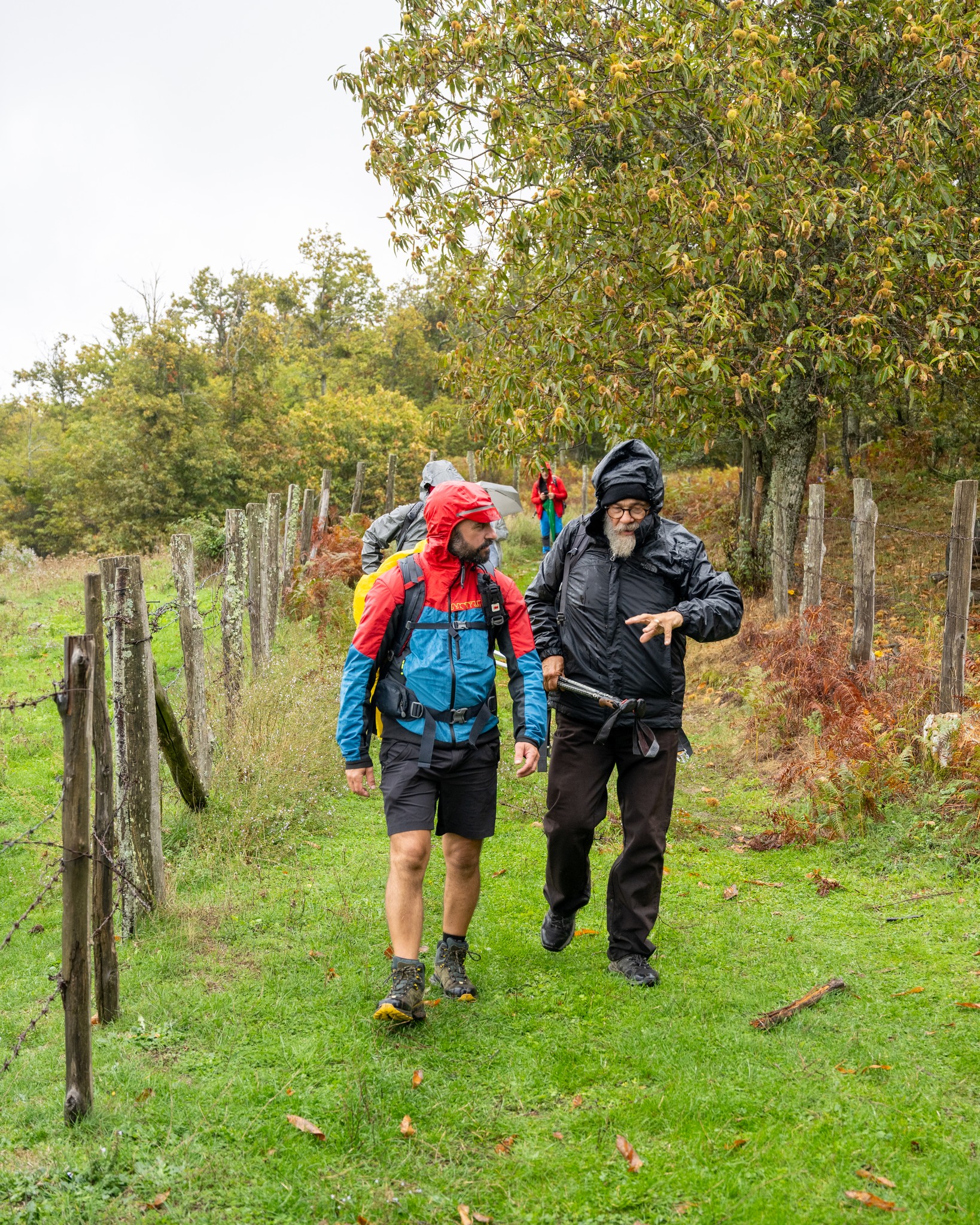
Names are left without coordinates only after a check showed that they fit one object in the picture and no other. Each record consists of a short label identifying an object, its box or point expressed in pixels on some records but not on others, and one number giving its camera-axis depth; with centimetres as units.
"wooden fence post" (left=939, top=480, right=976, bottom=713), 694
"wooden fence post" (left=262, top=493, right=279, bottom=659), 1048
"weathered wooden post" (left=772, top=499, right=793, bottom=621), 1080
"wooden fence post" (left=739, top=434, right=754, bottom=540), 1589
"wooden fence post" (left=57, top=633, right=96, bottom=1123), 331
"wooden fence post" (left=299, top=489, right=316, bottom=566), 1678
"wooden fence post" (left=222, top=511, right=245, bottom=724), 789
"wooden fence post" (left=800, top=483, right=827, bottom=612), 926
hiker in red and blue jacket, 412
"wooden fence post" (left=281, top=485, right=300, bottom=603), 1421
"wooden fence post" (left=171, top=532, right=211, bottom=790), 629
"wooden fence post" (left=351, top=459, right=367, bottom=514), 1956
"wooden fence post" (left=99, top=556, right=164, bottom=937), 490
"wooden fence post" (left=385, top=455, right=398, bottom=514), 1878
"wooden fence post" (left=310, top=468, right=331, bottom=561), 1667
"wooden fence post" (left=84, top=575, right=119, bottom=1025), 387
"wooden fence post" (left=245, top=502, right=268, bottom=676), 948
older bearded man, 451
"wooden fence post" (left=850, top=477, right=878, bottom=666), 795
